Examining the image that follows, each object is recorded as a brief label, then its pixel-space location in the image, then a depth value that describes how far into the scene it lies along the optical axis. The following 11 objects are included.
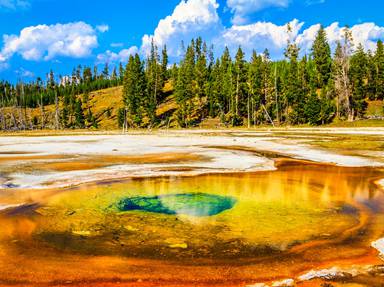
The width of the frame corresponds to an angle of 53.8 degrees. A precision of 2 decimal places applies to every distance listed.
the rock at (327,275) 6.05
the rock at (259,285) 5.87
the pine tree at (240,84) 79.69
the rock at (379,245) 7.07
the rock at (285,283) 5.84
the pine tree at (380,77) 78.19
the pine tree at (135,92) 84.62
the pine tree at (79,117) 100.45
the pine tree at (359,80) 74.88
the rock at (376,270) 6.14
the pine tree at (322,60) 87.88
